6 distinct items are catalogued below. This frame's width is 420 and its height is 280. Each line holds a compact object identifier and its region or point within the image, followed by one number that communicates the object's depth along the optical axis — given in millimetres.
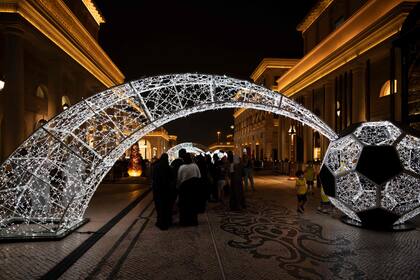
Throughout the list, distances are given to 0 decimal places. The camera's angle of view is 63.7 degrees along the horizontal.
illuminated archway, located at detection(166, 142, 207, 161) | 29606
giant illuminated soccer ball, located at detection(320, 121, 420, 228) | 7625
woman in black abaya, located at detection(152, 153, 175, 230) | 8148
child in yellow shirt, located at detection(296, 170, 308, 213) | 10242
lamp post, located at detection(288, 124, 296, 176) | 35147
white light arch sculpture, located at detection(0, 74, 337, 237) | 7414
